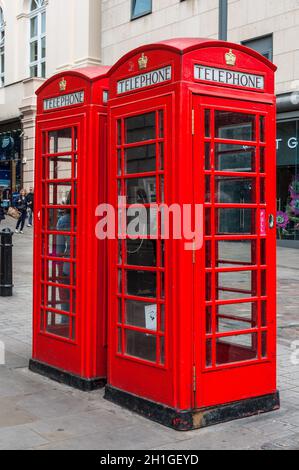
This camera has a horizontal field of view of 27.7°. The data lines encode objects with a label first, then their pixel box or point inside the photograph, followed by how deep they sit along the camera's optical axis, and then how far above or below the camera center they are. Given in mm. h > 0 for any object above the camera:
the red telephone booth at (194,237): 4238 -52
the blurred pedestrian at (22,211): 22733 +729
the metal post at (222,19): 10297 +3614
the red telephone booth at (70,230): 5098 +0
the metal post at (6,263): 9828 -543
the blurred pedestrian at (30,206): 24609 +997
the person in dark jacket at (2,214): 25436 +680
